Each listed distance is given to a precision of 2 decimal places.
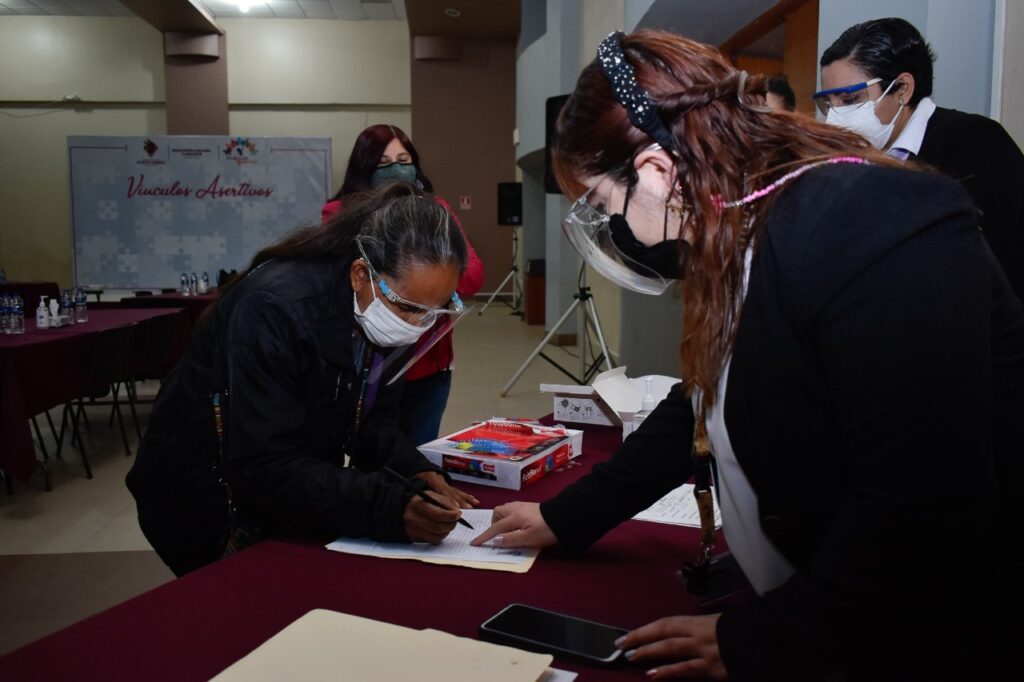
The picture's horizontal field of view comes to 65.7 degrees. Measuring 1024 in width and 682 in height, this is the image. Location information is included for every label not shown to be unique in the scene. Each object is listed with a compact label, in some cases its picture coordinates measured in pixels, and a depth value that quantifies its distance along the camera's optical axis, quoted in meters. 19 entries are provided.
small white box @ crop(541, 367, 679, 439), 1.74
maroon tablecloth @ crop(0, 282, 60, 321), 6.35
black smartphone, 0.82
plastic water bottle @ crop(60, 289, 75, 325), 4.35
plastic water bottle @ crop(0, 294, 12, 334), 3.82
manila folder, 0.75
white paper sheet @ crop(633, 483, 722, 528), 1.26
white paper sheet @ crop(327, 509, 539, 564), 1.09
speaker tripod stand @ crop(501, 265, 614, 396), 4.64
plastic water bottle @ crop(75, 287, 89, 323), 4.41
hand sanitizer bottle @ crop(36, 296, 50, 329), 4.08
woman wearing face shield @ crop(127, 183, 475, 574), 1.18
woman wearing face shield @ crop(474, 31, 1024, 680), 0.60
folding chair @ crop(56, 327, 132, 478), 3.79
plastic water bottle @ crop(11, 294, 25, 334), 3.83
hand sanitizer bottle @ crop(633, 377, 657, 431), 1.61
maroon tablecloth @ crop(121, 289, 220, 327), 5.66
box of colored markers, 1.43
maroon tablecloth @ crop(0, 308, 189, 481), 3.12
